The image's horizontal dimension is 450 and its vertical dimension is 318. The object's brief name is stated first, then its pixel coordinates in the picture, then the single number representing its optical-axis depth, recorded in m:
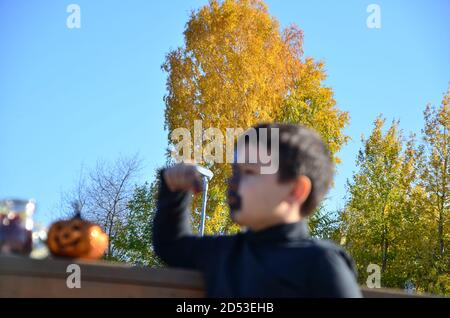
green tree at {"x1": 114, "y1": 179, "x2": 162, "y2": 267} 22.58
